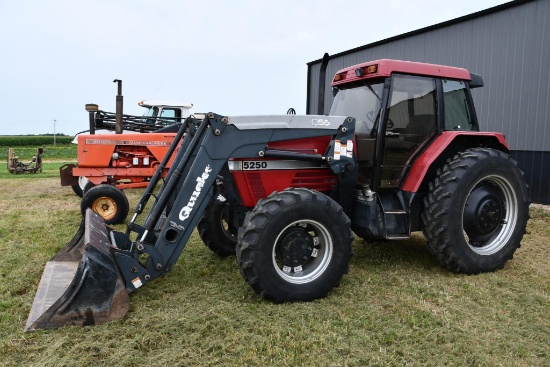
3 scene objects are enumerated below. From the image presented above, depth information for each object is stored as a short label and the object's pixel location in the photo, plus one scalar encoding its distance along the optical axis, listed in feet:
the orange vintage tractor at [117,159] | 26.68
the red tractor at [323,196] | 11.38
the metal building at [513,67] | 27.63
